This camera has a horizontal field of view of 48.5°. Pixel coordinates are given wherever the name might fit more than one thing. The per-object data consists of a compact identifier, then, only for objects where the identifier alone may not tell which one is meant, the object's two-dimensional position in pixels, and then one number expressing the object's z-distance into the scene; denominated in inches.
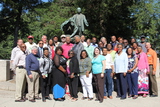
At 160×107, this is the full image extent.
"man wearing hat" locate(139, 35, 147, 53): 286.1
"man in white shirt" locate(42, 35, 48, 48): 277.7
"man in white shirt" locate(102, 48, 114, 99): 239.3
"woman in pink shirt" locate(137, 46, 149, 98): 243.6
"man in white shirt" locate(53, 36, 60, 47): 296.6
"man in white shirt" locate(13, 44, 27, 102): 213.8
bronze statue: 358.6
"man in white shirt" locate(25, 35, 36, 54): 260.3
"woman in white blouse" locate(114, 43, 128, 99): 235.1
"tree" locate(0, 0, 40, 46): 740.6
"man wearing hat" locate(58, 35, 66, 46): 268.8
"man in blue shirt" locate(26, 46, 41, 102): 208.1
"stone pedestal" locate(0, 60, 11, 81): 298.5
